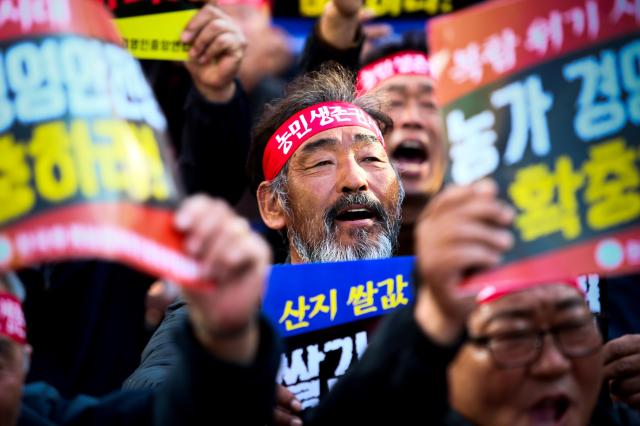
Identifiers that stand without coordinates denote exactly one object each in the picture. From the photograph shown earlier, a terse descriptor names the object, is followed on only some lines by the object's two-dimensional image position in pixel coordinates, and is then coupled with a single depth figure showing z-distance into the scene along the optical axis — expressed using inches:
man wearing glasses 69.6
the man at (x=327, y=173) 137.9
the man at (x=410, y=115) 178.1
